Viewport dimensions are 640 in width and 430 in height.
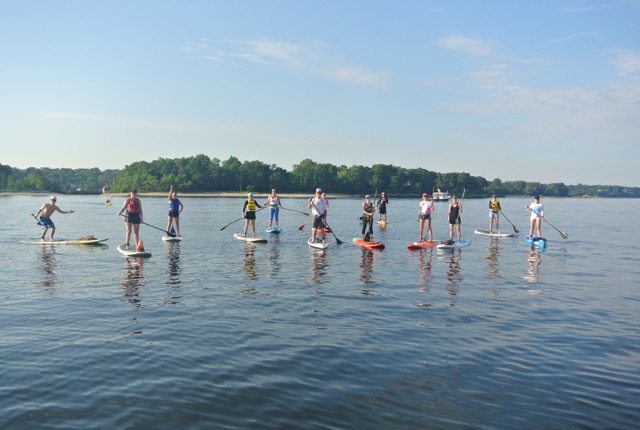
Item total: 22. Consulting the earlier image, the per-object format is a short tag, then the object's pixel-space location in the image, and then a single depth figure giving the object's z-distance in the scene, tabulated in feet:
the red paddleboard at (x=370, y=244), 77.00
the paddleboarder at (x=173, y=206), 85.59
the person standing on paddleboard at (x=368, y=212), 86.07
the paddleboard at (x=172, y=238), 85.76
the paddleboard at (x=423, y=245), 77.82
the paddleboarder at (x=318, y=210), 75.97
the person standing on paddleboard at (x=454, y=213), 81.25
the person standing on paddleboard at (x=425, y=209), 82.99
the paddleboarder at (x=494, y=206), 107.31
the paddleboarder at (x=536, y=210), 87.56
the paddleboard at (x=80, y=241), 78.69
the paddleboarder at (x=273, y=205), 99.33
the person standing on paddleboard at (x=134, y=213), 66.18
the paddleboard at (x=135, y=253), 64.75
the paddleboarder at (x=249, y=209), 87.56
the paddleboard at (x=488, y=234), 104.22
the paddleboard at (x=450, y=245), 78.18
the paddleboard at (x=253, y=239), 85.00
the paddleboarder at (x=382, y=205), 129.29
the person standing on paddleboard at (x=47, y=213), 79.41
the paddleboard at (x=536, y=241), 84.64
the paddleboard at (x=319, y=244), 76.74
